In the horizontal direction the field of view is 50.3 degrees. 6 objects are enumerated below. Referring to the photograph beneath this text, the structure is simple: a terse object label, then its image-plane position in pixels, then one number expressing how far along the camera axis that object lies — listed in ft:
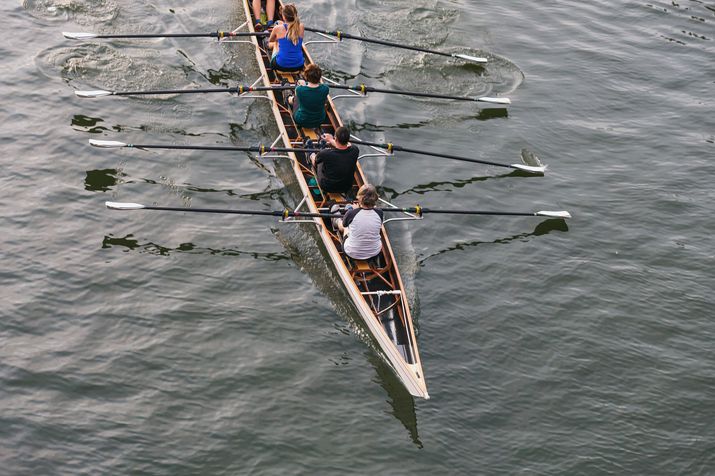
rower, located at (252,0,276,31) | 69.41
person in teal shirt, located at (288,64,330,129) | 52.80
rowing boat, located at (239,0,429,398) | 40.47
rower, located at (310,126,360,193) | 47.57
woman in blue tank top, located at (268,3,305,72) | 59.21
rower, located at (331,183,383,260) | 43.57
